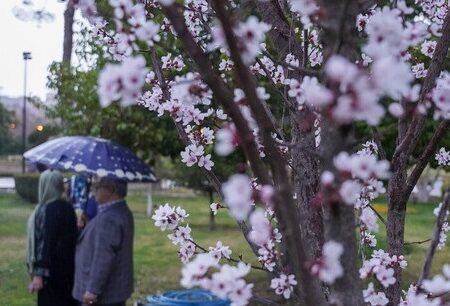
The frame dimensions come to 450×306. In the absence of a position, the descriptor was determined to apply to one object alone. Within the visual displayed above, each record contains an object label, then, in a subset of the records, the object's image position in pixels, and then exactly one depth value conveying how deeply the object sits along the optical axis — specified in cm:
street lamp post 1636
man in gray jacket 431
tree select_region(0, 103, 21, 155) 4017
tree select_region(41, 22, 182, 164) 753
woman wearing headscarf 473
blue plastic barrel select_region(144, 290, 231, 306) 517
